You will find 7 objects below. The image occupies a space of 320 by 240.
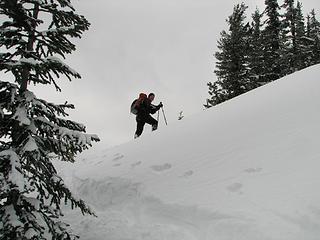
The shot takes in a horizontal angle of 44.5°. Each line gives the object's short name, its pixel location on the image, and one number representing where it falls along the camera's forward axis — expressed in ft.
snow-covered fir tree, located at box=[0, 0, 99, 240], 19.98
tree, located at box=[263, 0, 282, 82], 112.47
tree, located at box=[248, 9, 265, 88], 103.04
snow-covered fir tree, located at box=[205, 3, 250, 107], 97.91
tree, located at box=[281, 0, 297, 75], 117.08
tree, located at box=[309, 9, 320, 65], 119.03
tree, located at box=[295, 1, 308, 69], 119.24
